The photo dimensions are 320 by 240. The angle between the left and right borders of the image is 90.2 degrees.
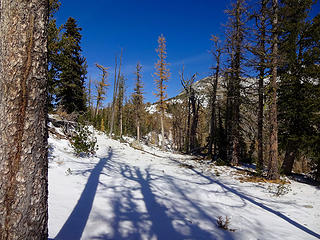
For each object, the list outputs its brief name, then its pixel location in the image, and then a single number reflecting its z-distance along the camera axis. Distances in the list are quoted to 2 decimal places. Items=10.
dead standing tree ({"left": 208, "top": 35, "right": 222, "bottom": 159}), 12.94
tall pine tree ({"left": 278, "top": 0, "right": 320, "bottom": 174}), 8.10
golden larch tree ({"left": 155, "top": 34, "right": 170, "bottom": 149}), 20.38
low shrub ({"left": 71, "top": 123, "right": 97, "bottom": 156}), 8.27
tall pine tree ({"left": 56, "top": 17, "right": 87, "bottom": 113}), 15.59
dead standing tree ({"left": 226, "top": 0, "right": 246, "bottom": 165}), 10.28
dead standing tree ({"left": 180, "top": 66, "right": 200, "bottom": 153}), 16.47
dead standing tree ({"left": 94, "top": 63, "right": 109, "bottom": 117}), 28.33
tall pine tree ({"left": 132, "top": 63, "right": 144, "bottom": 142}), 25.15
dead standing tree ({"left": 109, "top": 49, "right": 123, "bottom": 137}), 25.80
